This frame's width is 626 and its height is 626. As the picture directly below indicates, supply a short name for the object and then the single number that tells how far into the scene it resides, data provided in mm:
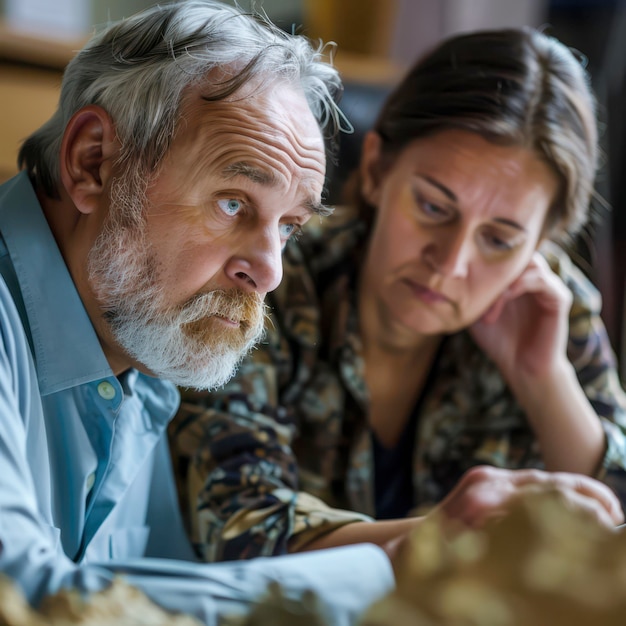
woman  1154
